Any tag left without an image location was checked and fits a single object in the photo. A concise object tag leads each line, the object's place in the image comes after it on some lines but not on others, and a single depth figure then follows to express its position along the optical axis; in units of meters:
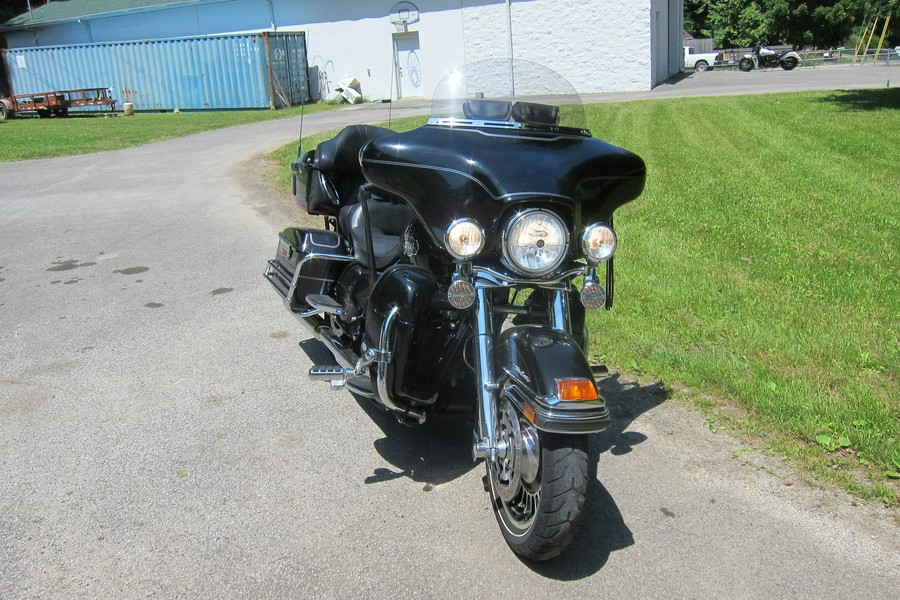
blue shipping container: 31.53
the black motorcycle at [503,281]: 3.14
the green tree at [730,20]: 59.50
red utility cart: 30.66
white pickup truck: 45.47
